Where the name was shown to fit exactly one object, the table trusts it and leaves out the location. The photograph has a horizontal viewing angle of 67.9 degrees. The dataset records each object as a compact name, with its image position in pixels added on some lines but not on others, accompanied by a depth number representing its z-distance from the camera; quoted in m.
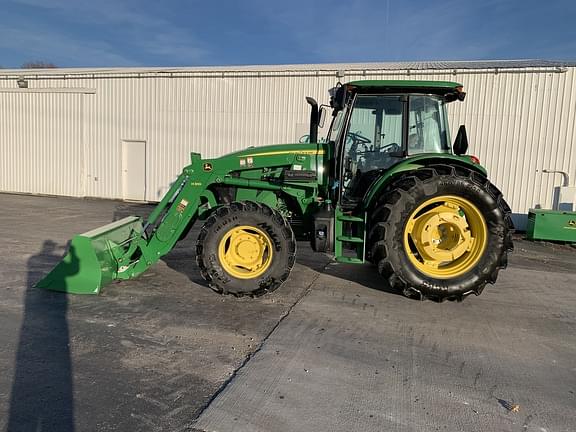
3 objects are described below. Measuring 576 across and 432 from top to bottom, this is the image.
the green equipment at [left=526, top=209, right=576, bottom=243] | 8.38
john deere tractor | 4.57
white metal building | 10.60
